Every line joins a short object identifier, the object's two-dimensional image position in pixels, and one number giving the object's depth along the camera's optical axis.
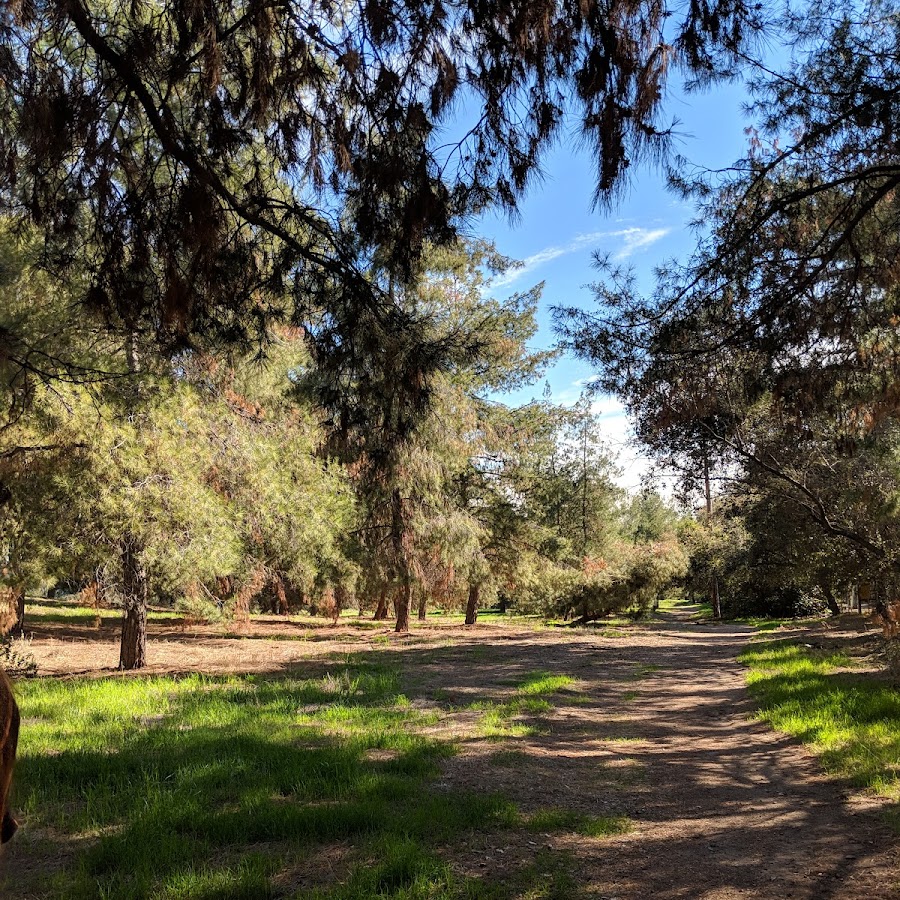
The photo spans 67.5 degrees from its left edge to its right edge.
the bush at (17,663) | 10.64
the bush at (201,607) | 11.97
